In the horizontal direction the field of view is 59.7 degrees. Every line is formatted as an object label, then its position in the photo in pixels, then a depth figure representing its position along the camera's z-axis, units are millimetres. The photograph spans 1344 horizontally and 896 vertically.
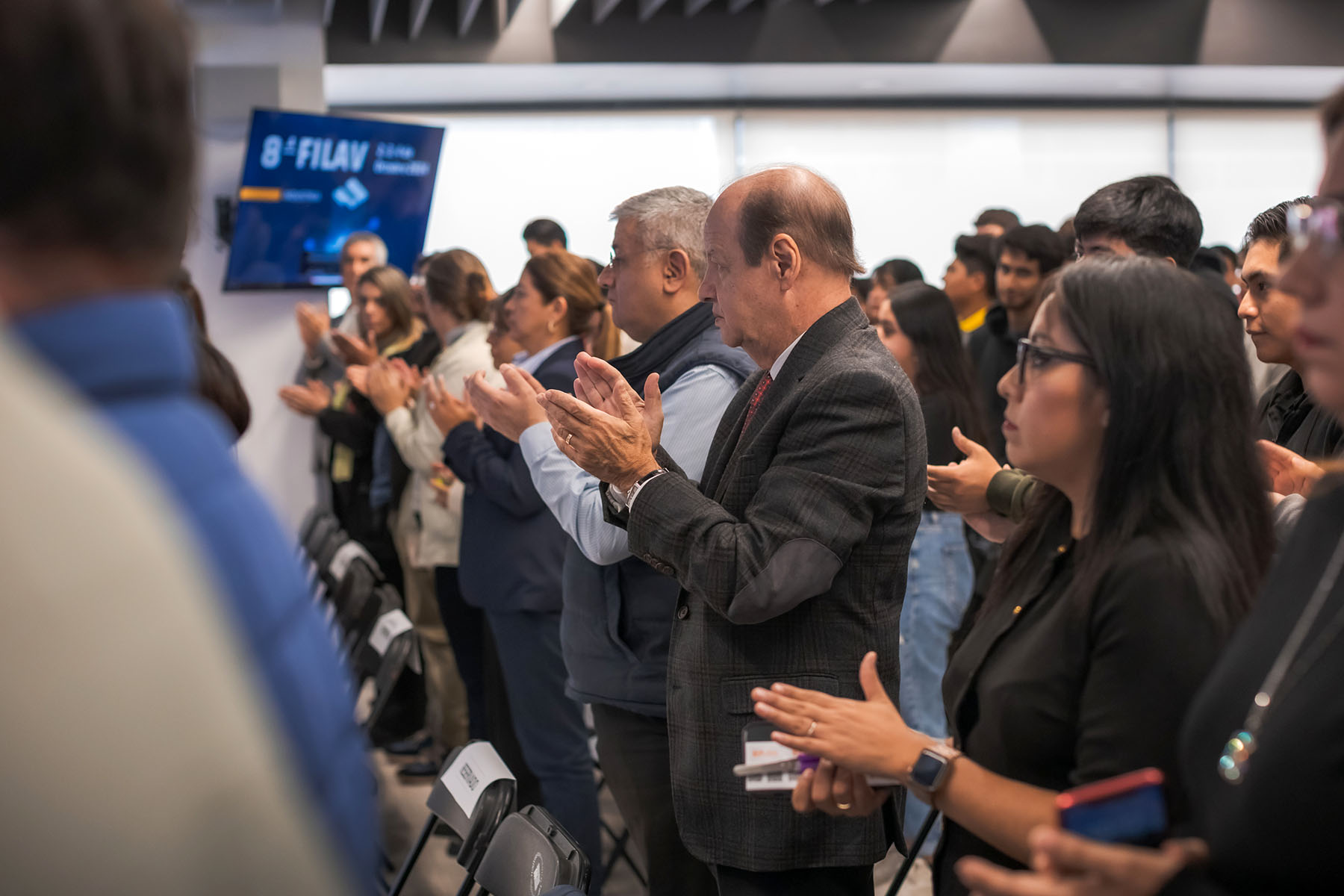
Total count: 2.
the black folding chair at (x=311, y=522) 4926
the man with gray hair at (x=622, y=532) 1987
